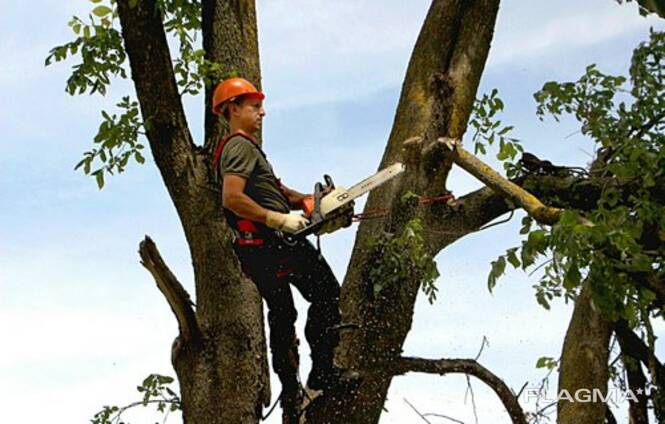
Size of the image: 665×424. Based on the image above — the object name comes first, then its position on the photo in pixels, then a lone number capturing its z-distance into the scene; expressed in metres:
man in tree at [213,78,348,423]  9.62
